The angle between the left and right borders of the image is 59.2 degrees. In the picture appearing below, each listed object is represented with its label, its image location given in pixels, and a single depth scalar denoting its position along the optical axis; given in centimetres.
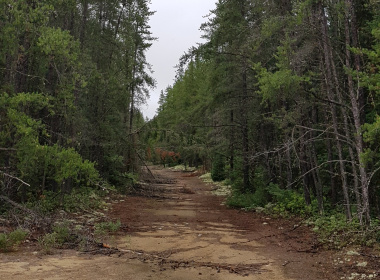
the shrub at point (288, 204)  1227
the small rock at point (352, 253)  700
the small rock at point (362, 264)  636
